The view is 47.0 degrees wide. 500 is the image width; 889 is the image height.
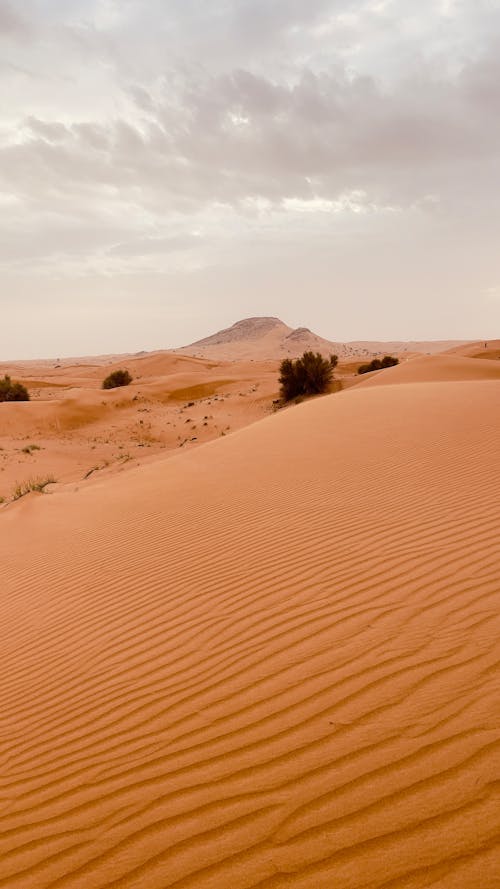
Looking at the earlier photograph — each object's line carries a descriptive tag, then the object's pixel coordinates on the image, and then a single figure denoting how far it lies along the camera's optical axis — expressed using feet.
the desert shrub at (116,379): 130.82
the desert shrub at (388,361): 122.62
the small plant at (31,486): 39.26
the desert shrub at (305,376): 84.58
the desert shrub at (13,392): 104.99
